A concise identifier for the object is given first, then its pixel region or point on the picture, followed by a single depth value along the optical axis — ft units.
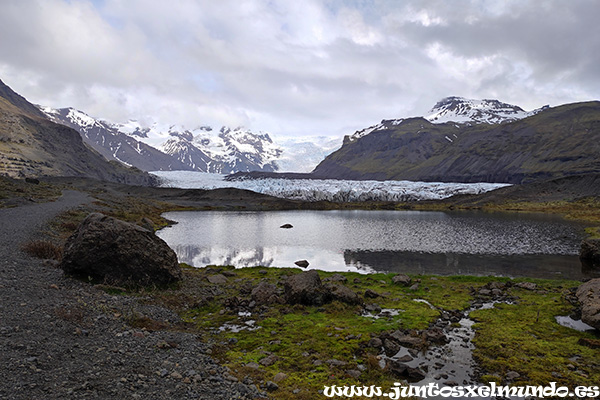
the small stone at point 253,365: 39.54
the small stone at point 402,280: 85.10
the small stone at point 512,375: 39.70
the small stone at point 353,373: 38.47
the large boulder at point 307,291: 64.23
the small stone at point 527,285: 80.69
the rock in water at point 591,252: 115.55
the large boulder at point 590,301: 52.55
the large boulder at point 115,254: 61.00
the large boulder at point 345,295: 65.41
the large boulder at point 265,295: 65.67
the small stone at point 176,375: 33.30
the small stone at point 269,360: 40.96
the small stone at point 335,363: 41.01
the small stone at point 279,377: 36.58
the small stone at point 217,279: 83.04
